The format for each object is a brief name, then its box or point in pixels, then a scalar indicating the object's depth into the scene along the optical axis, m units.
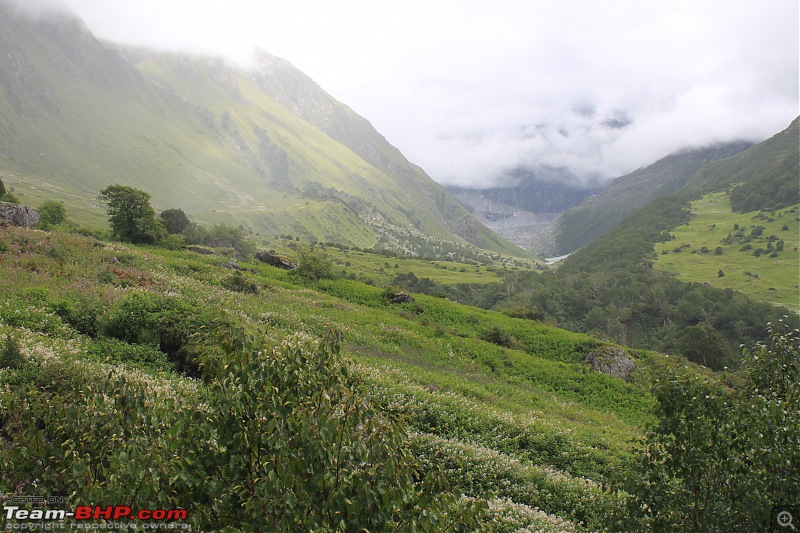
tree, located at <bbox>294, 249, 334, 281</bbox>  54.03
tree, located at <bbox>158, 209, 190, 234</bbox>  84.71
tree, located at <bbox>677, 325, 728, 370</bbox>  65.56
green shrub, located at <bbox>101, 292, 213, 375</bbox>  21.55
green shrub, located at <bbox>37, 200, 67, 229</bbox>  68.06
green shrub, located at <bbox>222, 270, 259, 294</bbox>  38.11
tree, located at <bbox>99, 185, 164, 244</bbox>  50.25
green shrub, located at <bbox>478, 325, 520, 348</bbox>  43.81
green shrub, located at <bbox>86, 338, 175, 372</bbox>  18.94
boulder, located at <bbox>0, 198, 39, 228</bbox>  48.55
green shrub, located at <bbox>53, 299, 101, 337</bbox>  21.47
